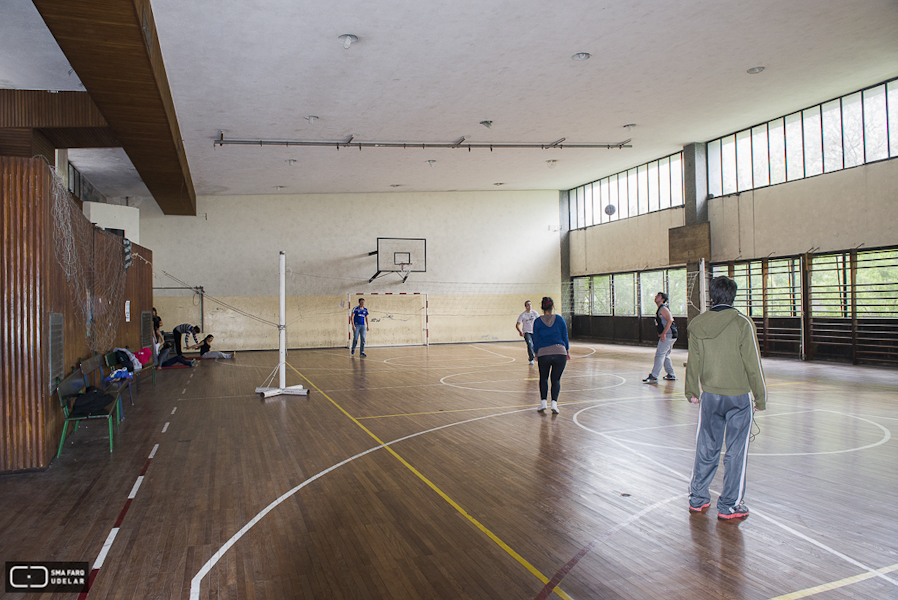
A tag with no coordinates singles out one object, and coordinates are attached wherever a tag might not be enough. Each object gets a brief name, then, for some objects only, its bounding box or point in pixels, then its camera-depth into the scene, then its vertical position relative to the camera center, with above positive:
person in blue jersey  15.36 -0.47
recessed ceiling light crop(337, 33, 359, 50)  7.61 +3.69
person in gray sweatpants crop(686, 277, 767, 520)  3.63 -0.64
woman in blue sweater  6.98 -0.60
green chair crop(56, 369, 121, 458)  5.66 -0.96
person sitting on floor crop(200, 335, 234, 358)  15.74 -1.33
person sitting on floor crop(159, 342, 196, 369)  13.40 -1.34
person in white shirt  12.31 -0.58
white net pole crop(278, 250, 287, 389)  8.85 -0.52
